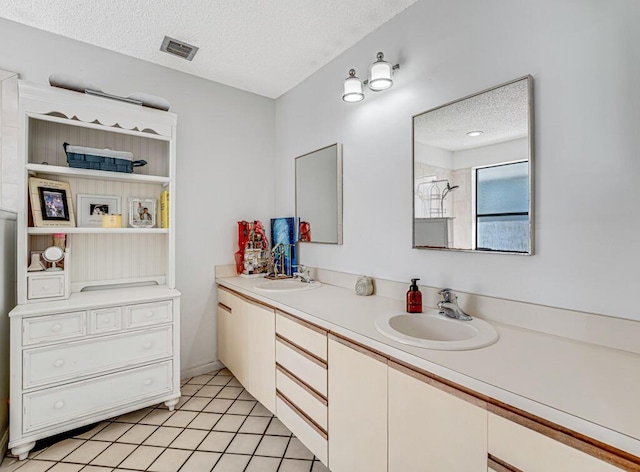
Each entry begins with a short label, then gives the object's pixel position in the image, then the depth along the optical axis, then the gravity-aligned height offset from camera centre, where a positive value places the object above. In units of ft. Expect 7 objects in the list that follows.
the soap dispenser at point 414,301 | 5.10 -1.05
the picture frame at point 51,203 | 6.18 +0.66
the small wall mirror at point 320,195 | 7.56 +1.11
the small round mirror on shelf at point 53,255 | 6.22 -0.40
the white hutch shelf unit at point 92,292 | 5.74 -1.27
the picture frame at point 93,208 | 7.06 +0.65
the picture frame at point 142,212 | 7.55 +0.59
